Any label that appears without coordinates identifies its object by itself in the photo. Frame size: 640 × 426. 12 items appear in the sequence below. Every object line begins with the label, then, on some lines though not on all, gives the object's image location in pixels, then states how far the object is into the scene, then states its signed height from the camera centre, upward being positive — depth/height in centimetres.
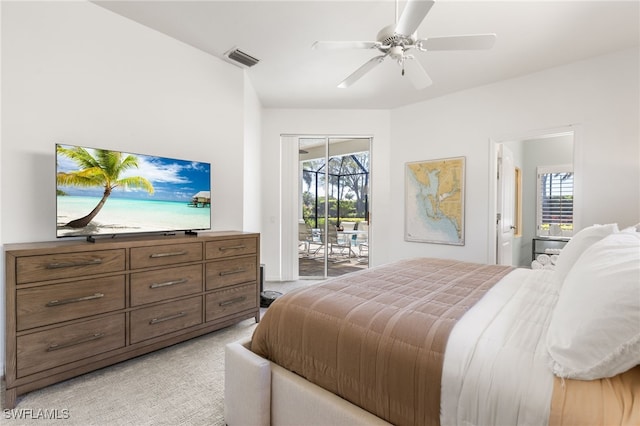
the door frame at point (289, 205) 499 +6
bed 85 -50
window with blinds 532 +18
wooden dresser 175 -66
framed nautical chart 422 +14
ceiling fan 190 +114
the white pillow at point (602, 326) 82 -34
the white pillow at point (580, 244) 172 -20
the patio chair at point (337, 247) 528 -70
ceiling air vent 314 +165
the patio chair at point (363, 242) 535 -61
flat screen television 209 +12
